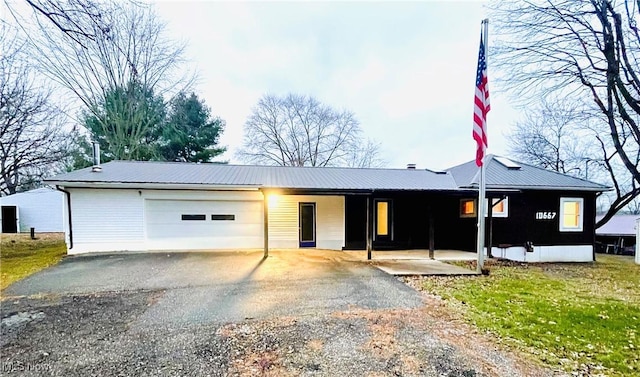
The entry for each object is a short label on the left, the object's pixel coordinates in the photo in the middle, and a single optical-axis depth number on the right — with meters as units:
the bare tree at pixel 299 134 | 23.91
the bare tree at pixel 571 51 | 7.95
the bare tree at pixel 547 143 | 19.25
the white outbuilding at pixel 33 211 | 18.17
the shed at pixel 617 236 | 20.33
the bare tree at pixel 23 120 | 10.13
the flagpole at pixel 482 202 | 6.72
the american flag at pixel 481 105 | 6.67
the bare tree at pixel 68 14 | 5.12
